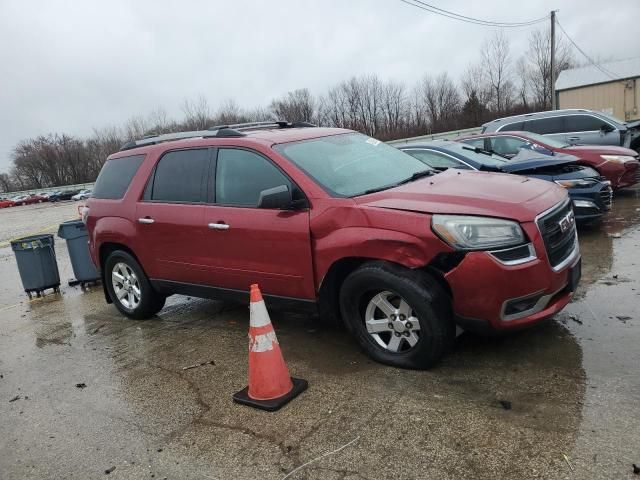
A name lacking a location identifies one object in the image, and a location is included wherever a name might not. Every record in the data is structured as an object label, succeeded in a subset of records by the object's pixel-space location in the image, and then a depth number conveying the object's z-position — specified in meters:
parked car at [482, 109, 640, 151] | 12.64
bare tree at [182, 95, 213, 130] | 63.66
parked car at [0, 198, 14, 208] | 66.62
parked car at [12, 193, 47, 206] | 67.69
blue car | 7.61
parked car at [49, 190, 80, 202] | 62.91
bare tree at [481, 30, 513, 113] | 60.77
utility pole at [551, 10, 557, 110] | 32.52
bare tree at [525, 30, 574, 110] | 60.38
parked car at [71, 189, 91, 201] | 55.24
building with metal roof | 44.06
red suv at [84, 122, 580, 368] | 3.50
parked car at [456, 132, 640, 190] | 9.85
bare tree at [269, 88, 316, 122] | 66.25
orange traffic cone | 3.65
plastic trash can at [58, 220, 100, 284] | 8.13
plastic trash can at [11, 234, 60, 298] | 7.98
